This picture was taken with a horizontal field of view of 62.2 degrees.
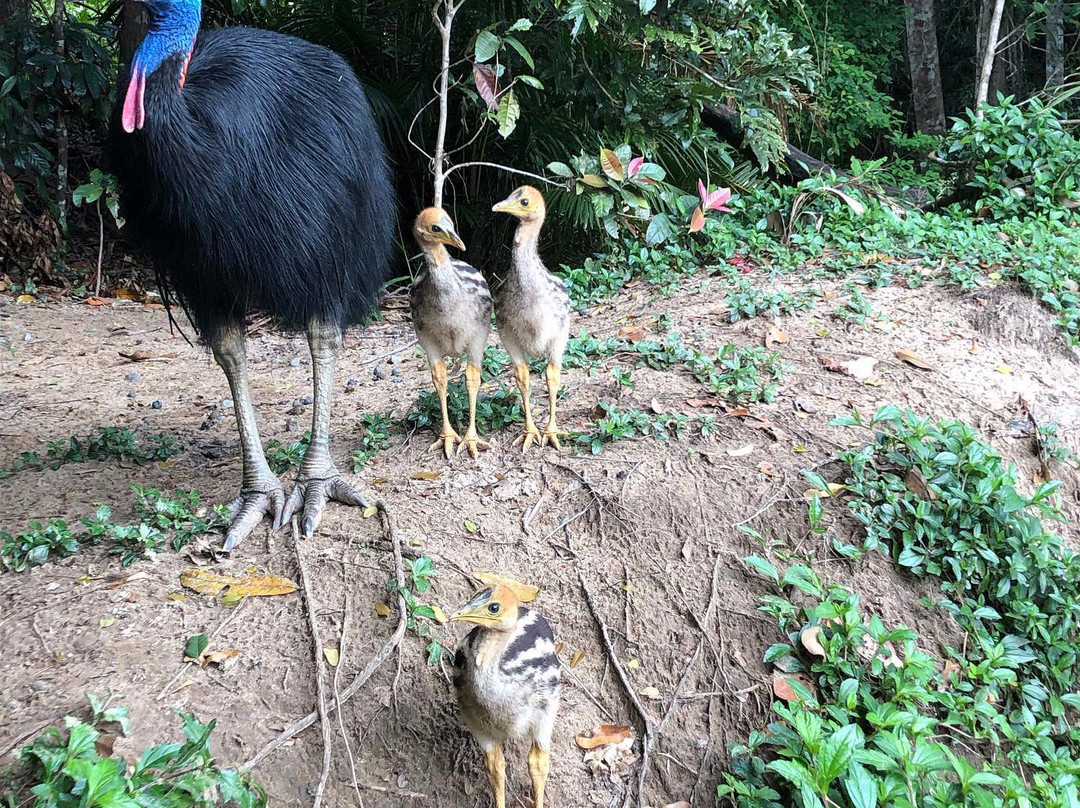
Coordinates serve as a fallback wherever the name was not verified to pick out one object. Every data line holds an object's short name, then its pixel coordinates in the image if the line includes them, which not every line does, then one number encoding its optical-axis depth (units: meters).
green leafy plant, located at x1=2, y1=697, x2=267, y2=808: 1.96
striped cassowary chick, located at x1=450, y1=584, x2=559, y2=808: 2.26
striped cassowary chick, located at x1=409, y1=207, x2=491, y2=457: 3.45
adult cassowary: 2.76
